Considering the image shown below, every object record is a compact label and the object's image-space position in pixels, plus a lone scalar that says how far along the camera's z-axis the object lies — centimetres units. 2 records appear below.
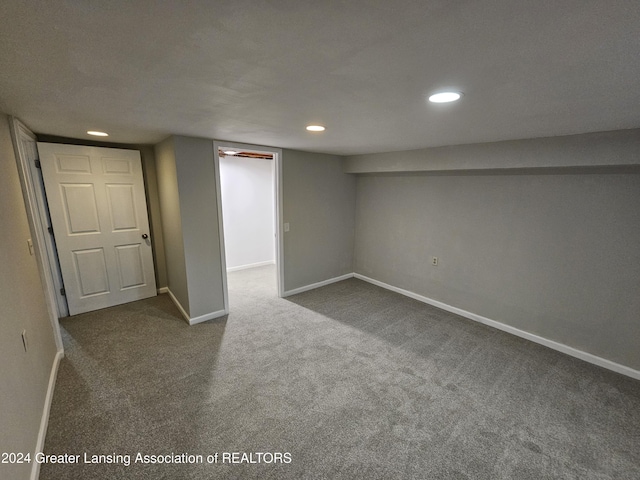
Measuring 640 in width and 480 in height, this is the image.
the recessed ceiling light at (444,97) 133
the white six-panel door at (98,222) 309
